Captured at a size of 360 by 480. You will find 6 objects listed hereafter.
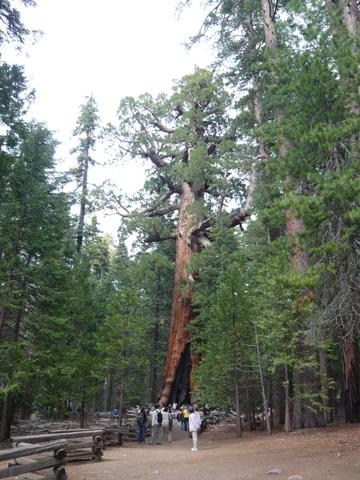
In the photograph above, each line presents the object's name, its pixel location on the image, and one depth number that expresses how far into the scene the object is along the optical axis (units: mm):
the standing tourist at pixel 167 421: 17544
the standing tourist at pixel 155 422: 16964
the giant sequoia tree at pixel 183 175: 23203
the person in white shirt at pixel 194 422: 13177
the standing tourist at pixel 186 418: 19734
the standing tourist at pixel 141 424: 17609
